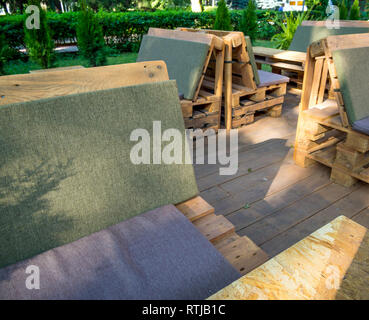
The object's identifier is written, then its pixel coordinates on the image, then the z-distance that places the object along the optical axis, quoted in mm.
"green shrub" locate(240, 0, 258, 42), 8273
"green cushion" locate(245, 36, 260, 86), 3886
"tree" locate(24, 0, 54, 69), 6418
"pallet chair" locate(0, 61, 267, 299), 1249
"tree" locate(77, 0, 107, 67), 7014
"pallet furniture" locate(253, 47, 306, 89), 5637
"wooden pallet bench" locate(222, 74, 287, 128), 4113
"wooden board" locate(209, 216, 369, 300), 961
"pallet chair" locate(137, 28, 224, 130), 3717
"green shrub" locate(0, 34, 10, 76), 6939
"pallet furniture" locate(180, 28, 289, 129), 3875
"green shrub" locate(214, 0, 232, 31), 7094
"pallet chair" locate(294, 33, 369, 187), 2666
